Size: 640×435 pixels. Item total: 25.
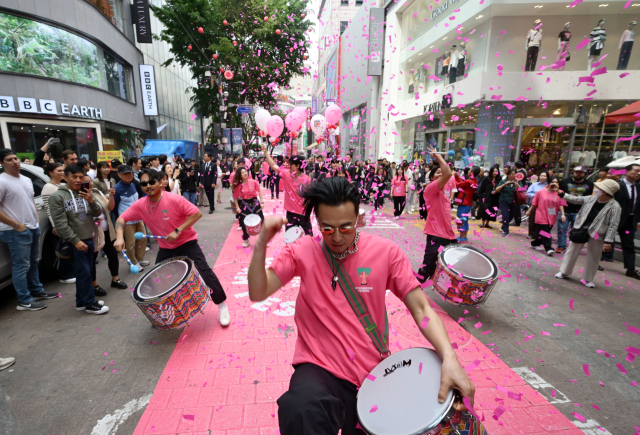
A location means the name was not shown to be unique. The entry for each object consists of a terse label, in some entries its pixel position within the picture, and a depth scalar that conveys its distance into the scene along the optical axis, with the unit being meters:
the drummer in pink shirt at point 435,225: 4.68
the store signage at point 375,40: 22.50
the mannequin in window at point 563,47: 11.37
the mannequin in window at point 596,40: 10.97
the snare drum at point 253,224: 6.48
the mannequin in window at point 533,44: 11.45
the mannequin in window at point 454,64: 14.12
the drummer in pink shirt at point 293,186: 6.38
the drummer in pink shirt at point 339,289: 1.62
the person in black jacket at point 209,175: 11.24
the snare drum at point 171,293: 3.15
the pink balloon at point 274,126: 12.17
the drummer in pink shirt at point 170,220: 3.69
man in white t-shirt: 4.01
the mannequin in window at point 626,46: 11.20
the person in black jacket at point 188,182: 10.13
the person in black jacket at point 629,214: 5.57
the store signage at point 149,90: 21.83
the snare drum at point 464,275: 3.73
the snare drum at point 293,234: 5.94
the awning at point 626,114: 7.22
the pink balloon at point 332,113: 12.70
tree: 17.66
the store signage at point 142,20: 20.56
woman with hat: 5.07
